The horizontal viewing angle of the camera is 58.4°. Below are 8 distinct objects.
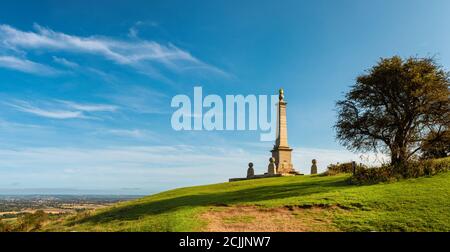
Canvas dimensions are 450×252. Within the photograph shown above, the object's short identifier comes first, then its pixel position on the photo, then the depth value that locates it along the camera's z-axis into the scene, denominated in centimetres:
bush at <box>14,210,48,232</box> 2299
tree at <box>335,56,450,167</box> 2589
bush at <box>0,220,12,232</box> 2282
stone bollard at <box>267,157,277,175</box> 3950
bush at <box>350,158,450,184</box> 2309
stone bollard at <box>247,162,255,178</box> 4269
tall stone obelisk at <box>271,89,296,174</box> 4181
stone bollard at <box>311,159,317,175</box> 3809
